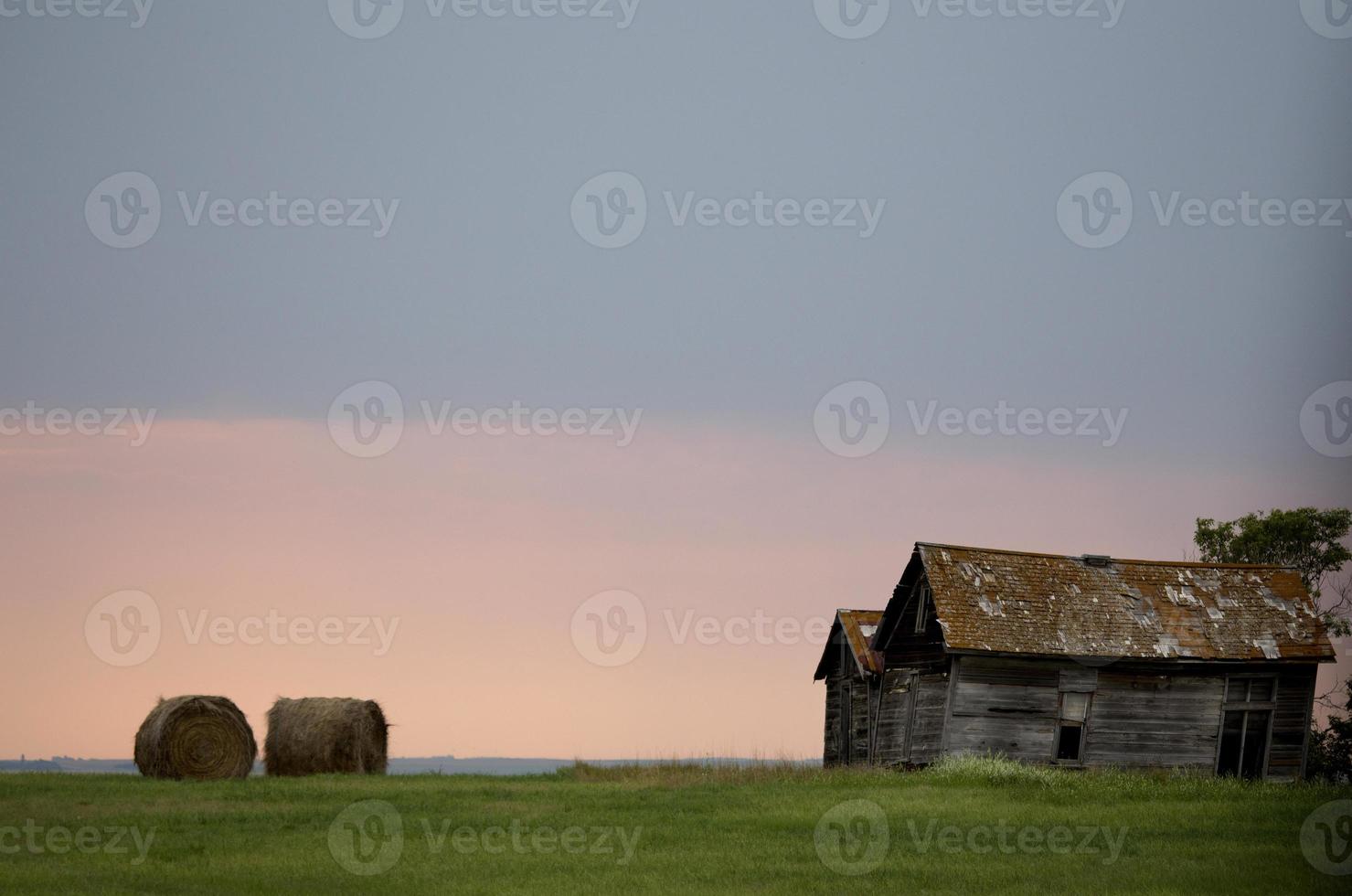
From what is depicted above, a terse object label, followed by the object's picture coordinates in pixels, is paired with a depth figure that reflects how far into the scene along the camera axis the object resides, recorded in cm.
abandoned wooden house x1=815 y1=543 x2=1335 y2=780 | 3750
